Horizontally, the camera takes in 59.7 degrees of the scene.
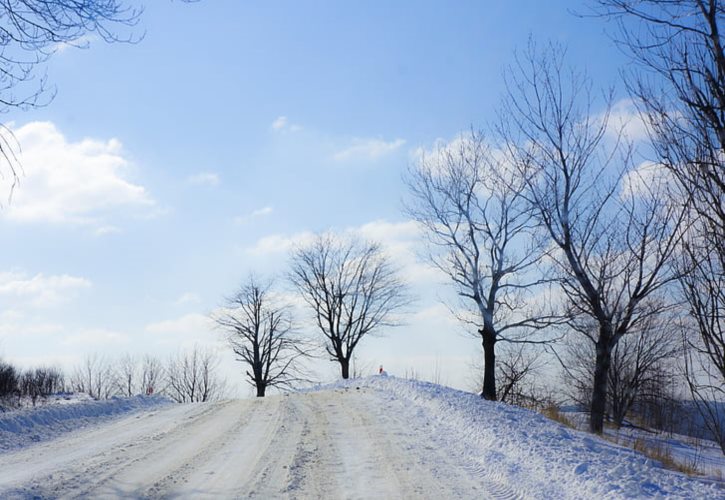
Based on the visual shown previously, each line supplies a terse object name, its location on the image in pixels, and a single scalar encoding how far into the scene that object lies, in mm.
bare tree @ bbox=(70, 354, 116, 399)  55469
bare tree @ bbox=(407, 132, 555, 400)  21297
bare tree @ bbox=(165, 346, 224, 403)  66312
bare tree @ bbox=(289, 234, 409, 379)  45625
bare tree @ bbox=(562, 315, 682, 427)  36219
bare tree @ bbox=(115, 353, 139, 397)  61431
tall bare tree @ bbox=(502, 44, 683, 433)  17812
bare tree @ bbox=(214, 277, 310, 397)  53312
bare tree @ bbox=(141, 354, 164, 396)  64188
